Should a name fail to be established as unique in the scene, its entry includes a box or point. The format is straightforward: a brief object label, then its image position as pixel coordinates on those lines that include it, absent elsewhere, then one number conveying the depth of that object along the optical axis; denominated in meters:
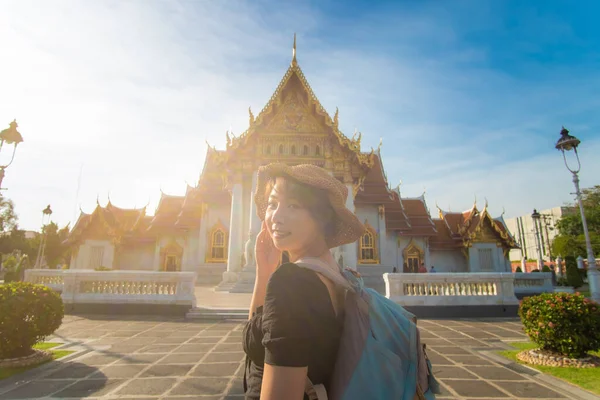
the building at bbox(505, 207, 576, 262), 61.05
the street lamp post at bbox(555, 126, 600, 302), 11.30
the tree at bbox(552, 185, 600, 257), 29.06
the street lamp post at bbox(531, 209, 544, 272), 19.74
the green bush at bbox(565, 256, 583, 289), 20.58
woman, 0.99
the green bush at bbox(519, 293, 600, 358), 4.86
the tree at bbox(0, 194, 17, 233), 41.80
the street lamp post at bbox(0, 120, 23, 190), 8.31
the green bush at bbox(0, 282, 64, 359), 4.79
